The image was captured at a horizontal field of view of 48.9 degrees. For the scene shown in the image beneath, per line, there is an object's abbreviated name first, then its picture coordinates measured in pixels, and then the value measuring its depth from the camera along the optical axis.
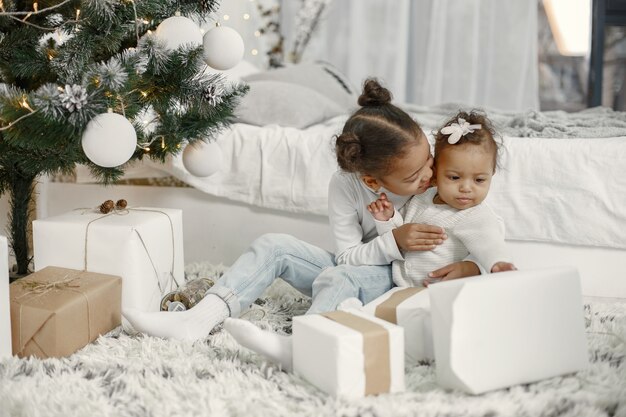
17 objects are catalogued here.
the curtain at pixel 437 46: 3.42
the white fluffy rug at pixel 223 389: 1.01
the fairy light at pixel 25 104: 1.20
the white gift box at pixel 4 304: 1.19
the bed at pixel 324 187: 1.64
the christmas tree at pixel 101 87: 1.22
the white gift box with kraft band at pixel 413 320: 1.21
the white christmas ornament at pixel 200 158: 1.59
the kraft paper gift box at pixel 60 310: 1.24
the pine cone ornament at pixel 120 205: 1.57
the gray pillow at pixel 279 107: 2.03
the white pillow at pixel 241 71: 2.58
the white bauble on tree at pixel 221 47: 1.46
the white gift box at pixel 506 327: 1.03
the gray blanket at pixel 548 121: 1.77
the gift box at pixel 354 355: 1.03
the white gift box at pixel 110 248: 1.43
